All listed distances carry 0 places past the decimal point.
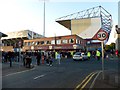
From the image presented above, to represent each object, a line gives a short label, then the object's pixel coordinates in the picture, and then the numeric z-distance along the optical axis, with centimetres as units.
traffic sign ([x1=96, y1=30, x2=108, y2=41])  575
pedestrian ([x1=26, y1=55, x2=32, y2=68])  998
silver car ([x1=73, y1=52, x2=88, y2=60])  1643
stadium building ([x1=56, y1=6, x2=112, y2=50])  4138
